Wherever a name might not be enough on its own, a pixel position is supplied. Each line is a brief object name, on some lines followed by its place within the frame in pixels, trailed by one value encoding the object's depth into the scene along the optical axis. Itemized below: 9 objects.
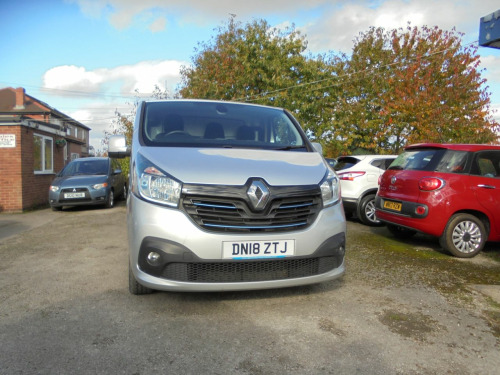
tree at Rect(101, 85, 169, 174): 23.89
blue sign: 5.37
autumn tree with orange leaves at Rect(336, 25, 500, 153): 15.56
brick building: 10.79
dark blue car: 10.28
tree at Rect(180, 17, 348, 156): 20.33
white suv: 8.12
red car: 5.24
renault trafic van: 2.89
